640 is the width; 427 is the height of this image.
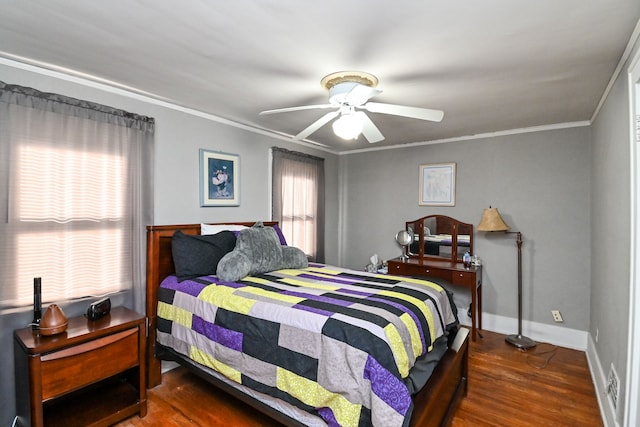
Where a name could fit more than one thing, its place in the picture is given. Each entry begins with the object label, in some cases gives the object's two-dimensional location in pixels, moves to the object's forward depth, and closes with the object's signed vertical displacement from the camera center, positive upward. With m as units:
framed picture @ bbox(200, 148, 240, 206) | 3.08 +0.33
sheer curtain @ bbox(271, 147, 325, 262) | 3.83 +0.16
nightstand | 1.75 -0.95
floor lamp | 3.35 -0.27
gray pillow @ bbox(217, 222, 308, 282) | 2.47 -0.39
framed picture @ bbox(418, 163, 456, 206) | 4.02 +0.34
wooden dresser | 3.39 -0.69
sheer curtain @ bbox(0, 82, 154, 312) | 1.97 +0.10
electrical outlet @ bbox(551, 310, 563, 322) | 3.38 -1.11
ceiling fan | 1.96 +0.70
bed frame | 1.74 -1.01
